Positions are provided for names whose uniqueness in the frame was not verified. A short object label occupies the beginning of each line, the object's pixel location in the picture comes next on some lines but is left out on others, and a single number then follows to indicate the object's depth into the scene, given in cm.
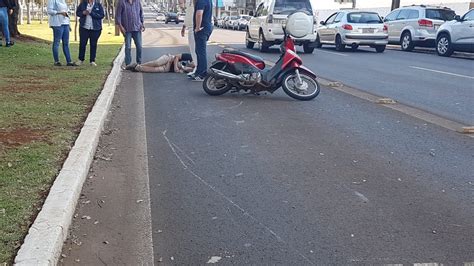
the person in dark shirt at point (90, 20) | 1199
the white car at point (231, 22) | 5403
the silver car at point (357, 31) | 2141
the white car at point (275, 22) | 1948
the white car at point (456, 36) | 1886
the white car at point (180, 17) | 7082
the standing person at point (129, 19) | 1230
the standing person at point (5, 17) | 1602
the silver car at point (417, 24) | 2212
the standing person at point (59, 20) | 1170
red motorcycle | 903
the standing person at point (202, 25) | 1074
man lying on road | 1278
